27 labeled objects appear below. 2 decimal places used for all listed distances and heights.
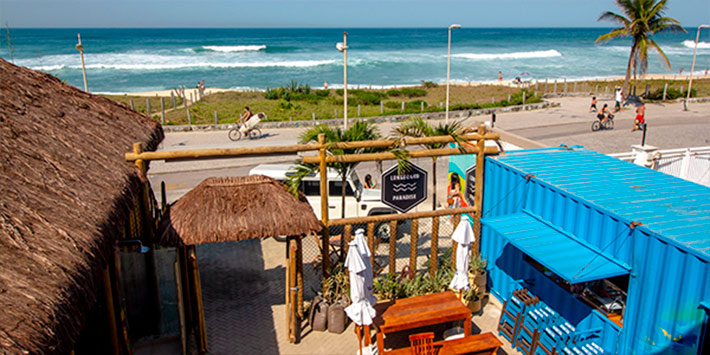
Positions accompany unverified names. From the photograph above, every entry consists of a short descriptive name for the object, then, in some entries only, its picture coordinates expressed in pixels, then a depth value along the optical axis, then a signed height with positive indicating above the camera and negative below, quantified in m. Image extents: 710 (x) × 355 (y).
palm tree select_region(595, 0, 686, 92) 37.51 +1.43
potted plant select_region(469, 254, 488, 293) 10.27 -4.40
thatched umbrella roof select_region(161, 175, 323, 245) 8.20 -2.70
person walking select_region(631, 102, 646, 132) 27.97 -4.03
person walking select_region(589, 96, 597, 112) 34.19 -4.10
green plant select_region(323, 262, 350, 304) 9.53 -4.37
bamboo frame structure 8.62 -3.13
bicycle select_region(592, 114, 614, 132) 29.03 -4.43
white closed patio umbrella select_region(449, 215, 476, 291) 9.12 -3.61
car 13.22 -3.87
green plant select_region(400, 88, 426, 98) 47.39 -4.41
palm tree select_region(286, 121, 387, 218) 9.49 -1.75
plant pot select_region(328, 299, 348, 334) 9.30 -4.77
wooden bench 7.86 -4.50
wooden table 8.37 -4.37
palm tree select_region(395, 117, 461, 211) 10.31 -1.70
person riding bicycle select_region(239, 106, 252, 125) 26.88 -3.67
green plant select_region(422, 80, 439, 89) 53.74 -4.23
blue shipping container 6.69 -2.92
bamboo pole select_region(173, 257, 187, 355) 8.27 -4.03
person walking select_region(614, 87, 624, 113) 34.95 -3.83
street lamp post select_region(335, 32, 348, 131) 20.61 -0.15
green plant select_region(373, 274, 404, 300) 9.57 -4.41
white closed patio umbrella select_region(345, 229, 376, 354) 8.05 -3.70
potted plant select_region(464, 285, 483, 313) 9.91 -4.77
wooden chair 7.69 -4.34
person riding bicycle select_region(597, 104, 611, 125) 28.78 -3.93
